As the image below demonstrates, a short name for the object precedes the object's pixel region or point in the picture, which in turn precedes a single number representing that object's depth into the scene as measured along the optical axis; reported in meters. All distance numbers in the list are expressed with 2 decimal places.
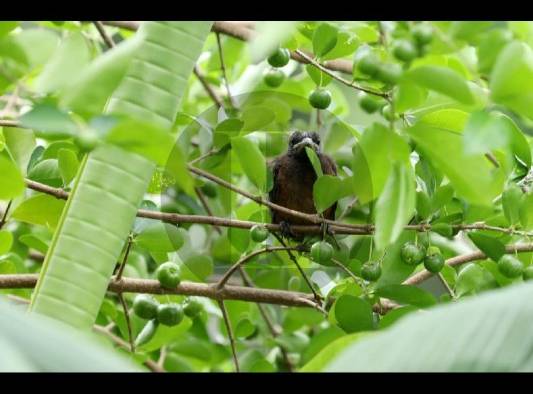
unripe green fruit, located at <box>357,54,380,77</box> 3.42
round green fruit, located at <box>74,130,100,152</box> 3.07
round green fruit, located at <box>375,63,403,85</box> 3.39
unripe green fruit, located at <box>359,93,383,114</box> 3.60
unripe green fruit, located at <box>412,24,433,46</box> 3.39
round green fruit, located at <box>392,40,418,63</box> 3.39
